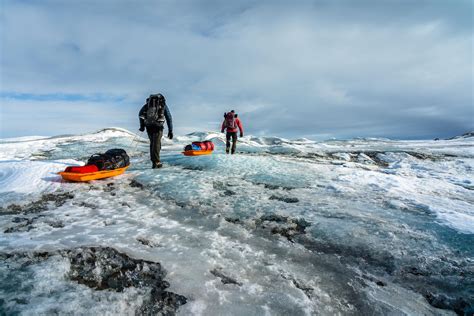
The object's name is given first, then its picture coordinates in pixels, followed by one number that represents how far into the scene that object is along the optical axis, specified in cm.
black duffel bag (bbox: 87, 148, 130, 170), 728
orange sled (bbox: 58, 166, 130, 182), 677
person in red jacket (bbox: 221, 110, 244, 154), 1399
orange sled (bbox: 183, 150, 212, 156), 1257
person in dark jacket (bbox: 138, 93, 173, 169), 878
